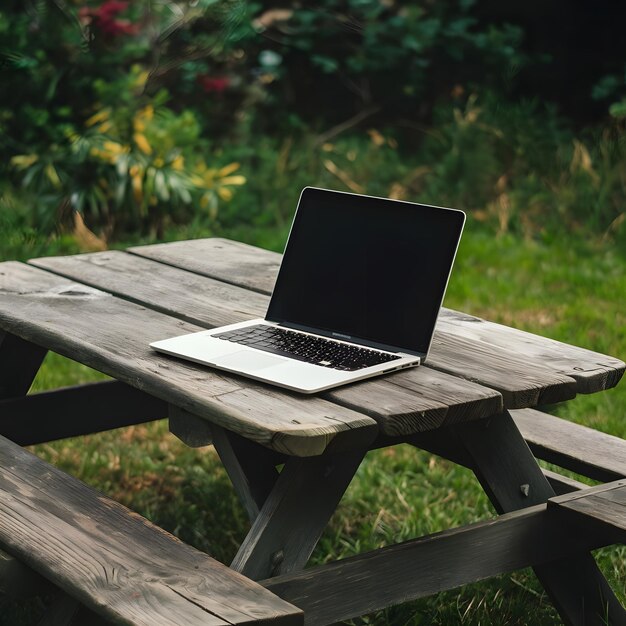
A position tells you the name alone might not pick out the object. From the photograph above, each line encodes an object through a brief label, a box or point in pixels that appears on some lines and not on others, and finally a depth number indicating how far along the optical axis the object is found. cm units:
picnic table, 330
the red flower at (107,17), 1135
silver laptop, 369
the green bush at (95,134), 1036
